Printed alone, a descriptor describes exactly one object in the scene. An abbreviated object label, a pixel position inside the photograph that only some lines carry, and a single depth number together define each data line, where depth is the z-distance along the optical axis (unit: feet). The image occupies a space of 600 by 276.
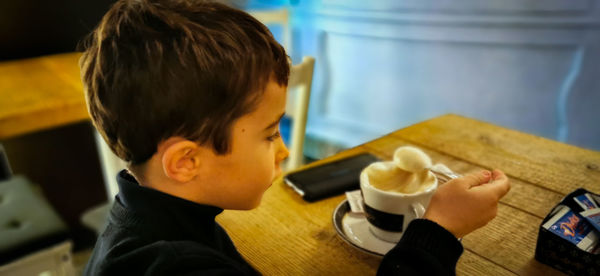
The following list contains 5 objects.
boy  1.65
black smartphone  2.54
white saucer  2.10
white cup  2.04
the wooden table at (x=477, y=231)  2.00
